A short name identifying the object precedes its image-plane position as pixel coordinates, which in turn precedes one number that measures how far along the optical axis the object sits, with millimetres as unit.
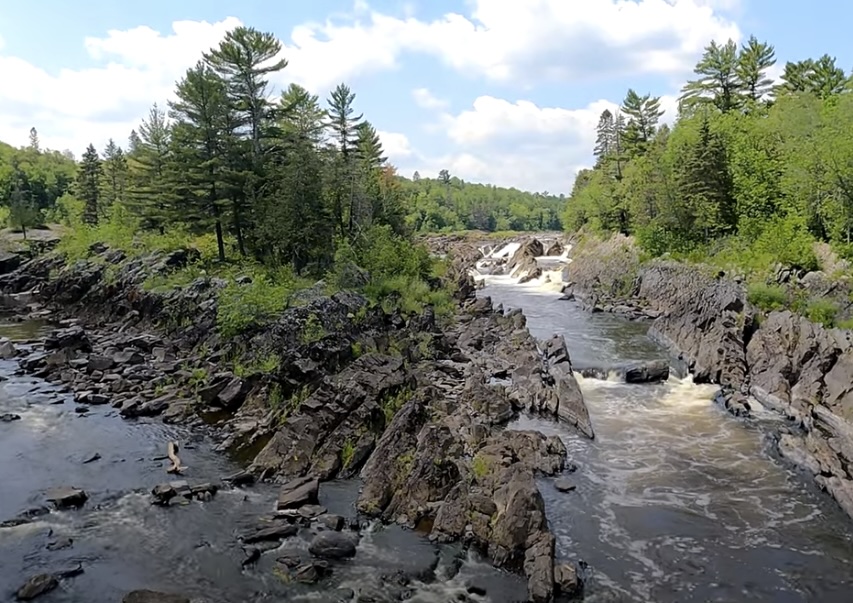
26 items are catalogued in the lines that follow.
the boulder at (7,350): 34188
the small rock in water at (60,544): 14793
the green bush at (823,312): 27797
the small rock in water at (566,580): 13336
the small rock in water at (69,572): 13650
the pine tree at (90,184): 79750
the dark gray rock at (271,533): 15336
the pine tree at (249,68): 44094
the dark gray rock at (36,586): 12812
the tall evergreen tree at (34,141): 150525
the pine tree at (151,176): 50938
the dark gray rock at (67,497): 16984
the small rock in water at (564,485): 18609
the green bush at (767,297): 32469
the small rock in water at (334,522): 15942
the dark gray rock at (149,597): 12438
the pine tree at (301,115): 47438
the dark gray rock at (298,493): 17016
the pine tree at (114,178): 78938
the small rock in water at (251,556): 14375
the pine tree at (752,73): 64688
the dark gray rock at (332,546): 14688
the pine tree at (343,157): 45438
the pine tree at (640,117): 78625
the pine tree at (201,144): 42438
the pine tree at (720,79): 63875
